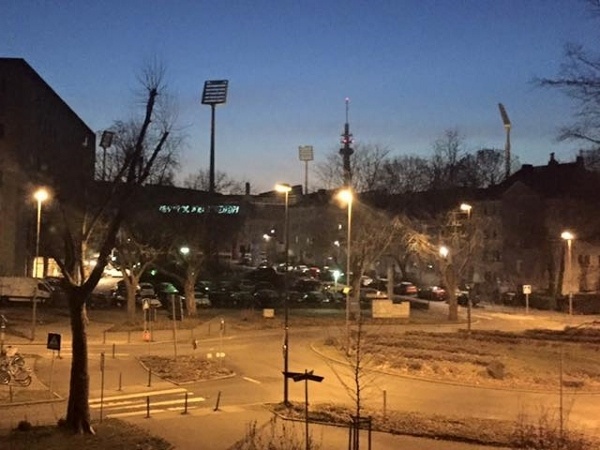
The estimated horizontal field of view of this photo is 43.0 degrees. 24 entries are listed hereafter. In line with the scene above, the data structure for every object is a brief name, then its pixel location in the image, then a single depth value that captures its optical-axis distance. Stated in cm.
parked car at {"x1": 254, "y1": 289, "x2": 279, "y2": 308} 7031
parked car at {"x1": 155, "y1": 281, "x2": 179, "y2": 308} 6749
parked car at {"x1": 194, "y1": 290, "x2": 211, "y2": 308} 6475
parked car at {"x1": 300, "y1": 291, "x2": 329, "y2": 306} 7166
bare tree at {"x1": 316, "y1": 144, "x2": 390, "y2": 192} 6862
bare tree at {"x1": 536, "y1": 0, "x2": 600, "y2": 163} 2327
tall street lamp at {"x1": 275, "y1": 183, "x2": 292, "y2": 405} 2452
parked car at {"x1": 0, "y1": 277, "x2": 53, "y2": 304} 5938
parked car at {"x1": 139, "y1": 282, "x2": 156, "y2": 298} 6550
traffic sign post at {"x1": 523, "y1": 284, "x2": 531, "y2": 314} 6481
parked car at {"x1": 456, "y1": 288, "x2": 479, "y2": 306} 7556
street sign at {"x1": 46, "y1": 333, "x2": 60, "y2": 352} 2522
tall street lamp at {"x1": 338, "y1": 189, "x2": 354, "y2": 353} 3478
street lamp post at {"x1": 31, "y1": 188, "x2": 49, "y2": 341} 4007
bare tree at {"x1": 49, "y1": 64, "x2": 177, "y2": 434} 1884
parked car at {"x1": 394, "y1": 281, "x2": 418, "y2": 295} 8569
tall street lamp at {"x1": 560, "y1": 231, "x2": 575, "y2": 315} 6616
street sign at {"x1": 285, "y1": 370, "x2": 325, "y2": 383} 1952
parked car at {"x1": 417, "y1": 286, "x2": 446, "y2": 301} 8181
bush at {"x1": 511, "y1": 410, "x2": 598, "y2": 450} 1825
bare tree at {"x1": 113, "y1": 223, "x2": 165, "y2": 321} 5003
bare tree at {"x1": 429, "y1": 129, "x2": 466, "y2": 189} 9294
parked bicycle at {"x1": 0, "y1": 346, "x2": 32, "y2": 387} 2770
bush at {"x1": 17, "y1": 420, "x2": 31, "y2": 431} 1861
